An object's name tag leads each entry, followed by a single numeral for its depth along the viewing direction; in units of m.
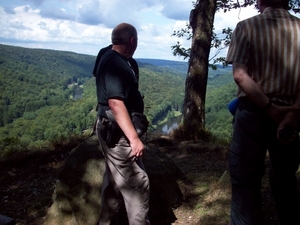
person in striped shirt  1.84
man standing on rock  2.23
